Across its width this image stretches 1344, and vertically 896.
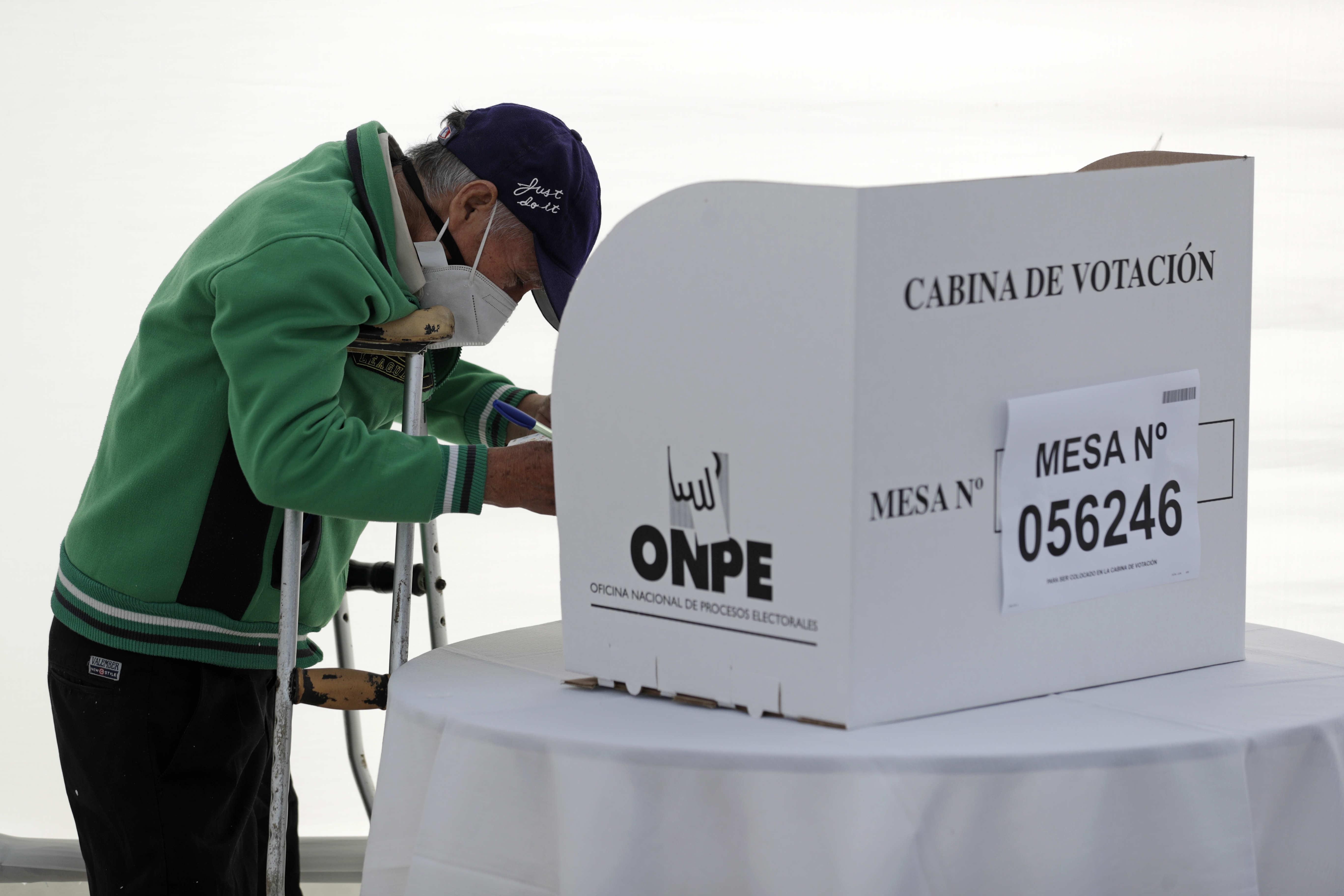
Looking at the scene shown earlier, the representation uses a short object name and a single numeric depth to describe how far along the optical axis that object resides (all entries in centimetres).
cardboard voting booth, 373
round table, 372
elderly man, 420
